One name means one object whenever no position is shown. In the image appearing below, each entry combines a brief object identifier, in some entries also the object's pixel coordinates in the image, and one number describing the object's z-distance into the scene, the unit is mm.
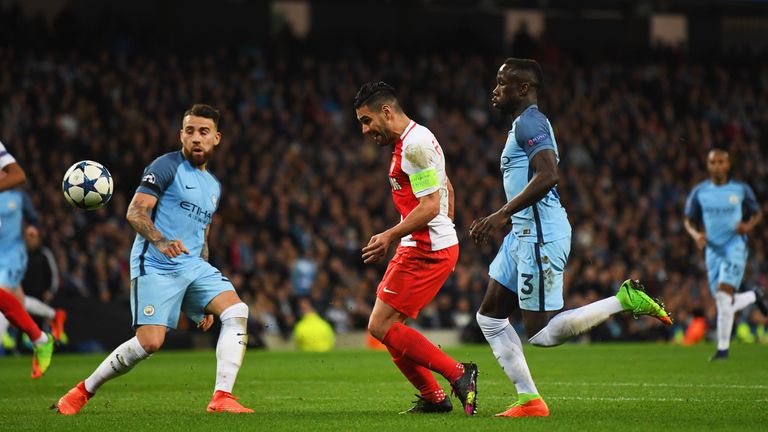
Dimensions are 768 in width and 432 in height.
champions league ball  17172
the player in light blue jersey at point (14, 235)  28433
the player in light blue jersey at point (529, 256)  14492
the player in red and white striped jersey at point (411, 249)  14898
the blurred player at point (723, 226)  29703
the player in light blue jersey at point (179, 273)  15852
